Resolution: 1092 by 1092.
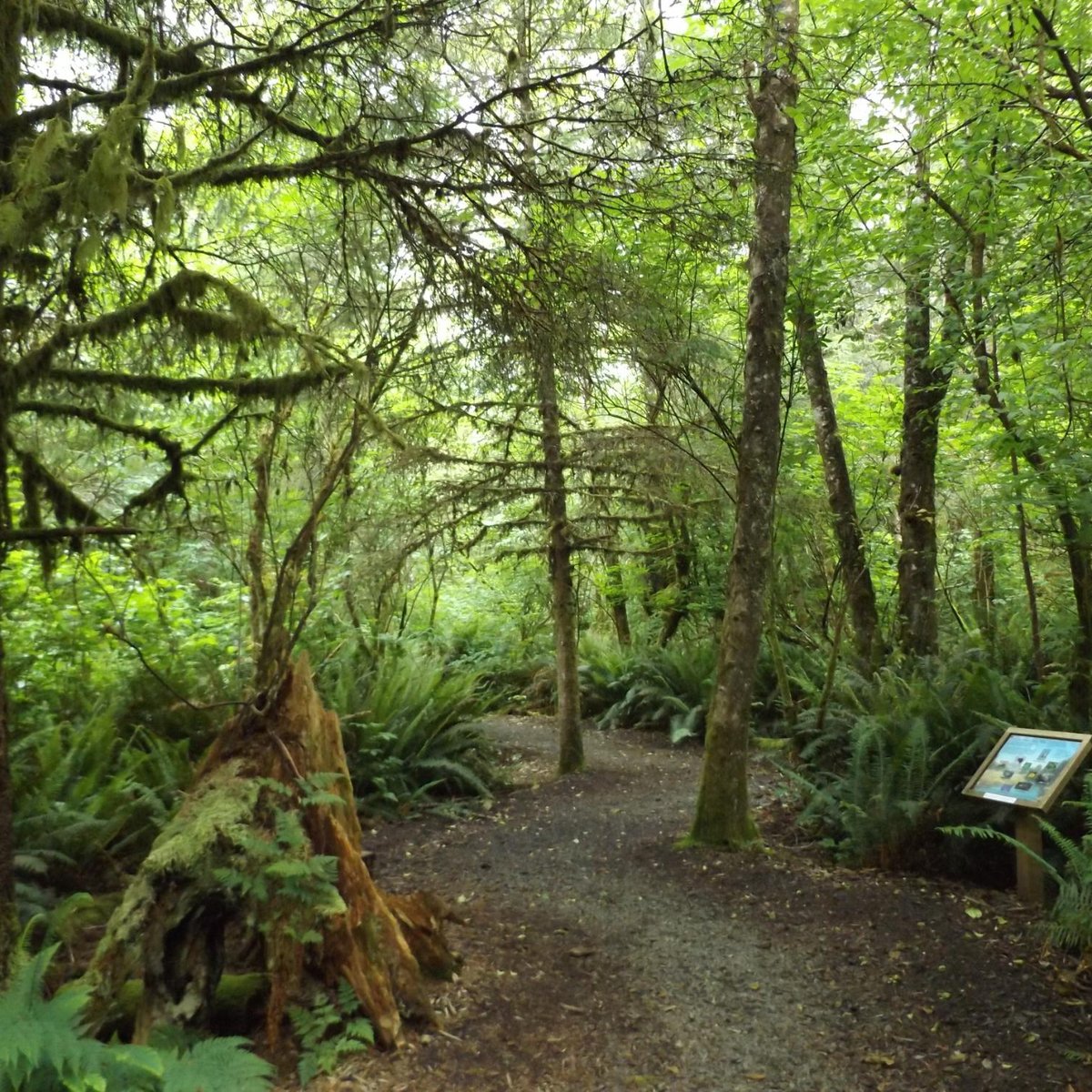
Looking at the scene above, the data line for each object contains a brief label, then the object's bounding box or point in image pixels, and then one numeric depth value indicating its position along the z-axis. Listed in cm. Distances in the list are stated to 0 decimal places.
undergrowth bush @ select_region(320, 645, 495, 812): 734
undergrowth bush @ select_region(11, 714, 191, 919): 442
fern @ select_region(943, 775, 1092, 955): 396
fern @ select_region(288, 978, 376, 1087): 304
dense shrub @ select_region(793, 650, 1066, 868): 543
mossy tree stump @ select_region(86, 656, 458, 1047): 304
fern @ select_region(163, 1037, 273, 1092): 240
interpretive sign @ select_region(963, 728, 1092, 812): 458
